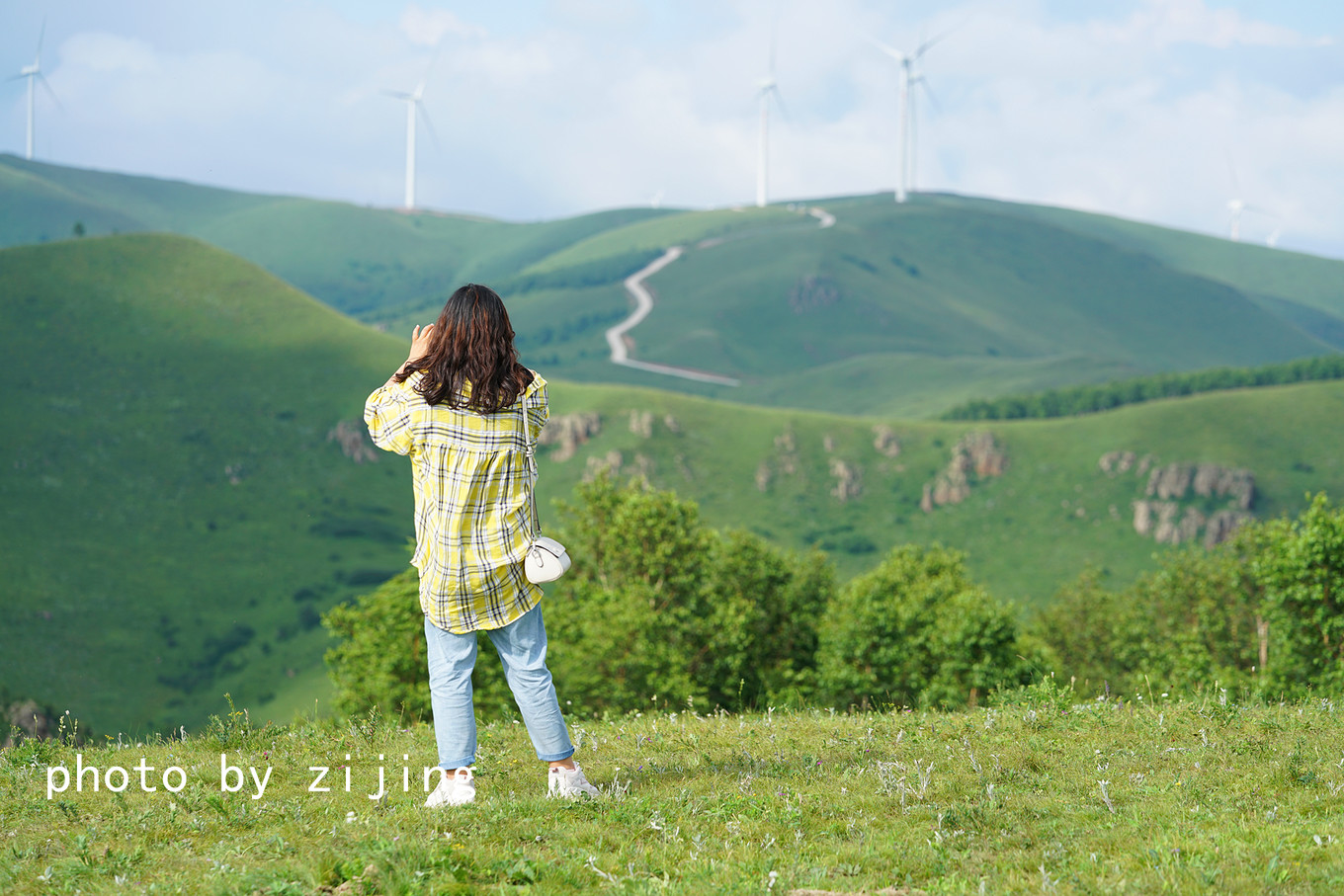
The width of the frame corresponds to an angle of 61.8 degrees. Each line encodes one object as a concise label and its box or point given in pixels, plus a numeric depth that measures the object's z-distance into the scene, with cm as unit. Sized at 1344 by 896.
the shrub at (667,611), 5047
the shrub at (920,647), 5062
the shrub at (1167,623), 5711
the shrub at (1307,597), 3716
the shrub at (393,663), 4347
